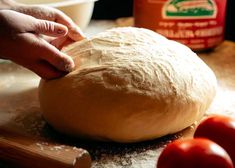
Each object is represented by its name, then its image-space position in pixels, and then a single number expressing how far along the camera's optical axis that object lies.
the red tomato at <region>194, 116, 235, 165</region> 0.59
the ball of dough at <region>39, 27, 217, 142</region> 0.66
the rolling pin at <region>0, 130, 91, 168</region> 0.57
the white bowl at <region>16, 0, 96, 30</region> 0.94
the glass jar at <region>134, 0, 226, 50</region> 0.97
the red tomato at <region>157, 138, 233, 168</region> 0.53
